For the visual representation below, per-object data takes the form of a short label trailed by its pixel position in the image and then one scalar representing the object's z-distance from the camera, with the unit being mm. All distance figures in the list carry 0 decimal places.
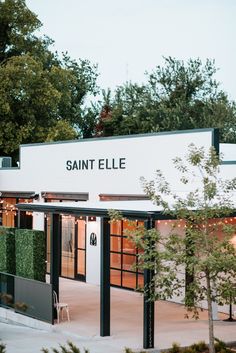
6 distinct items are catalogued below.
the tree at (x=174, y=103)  53375
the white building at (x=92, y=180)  22672
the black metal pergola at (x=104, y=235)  16703
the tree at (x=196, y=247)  13906
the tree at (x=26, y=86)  41062
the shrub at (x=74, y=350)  9438
